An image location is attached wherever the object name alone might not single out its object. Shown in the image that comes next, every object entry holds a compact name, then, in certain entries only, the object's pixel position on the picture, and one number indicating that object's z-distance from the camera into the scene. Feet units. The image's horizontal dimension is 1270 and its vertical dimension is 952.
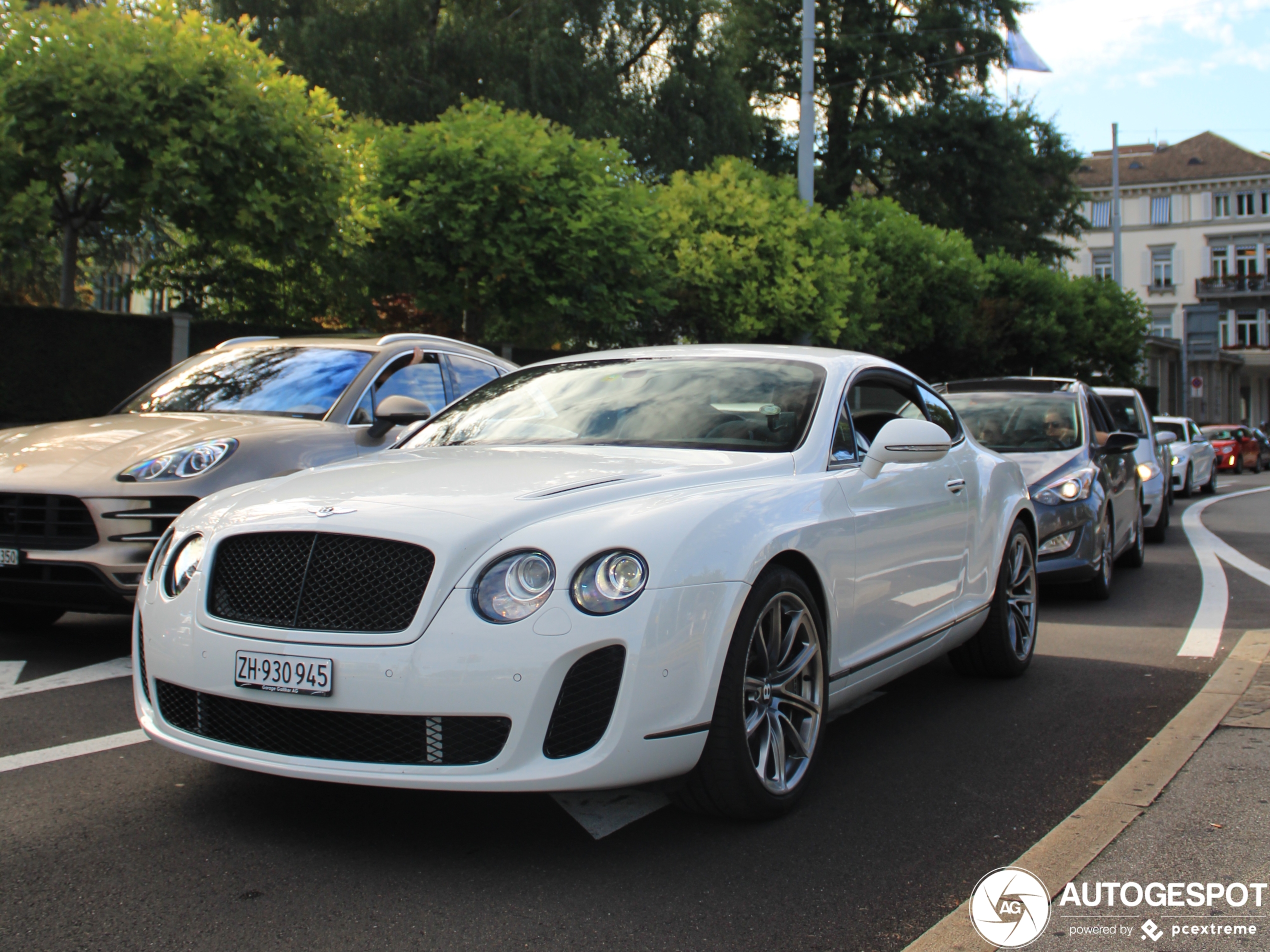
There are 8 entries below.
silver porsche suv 19.33
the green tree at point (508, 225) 51.01
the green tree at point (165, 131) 37.81
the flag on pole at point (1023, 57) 129.80
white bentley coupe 10.72
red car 124.88
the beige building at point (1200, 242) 256.73
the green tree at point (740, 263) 66.49
